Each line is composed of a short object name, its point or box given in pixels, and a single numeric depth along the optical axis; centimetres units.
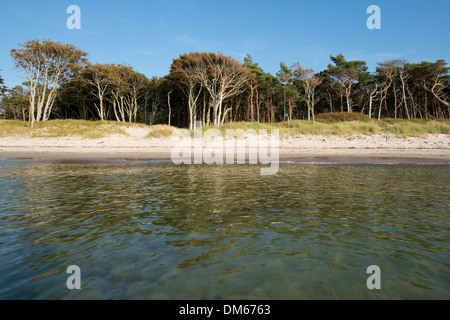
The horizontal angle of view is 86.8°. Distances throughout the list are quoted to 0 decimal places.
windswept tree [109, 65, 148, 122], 4066
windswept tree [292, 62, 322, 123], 3969
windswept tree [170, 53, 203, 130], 3393
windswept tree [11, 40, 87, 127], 3247
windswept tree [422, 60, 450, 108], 4022
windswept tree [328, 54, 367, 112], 4681
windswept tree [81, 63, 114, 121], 3859
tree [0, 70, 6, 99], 4825
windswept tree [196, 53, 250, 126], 3325
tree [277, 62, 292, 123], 4342
